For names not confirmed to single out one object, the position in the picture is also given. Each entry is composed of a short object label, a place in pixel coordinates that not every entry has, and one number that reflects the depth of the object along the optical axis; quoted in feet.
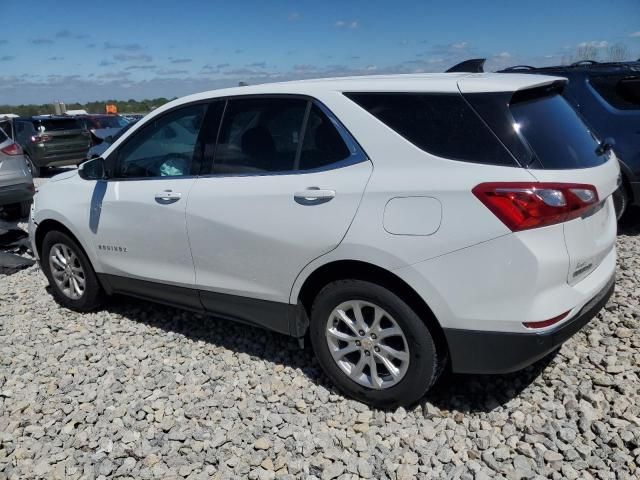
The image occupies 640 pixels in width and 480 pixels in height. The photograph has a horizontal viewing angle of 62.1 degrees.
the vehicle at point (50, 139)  46.68
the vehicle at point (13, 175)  26.12
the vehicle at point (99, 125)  49.65
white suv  7.90
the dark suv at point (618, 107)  18.43
